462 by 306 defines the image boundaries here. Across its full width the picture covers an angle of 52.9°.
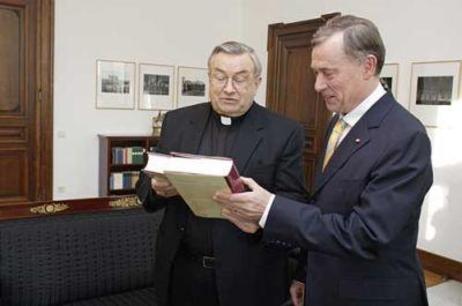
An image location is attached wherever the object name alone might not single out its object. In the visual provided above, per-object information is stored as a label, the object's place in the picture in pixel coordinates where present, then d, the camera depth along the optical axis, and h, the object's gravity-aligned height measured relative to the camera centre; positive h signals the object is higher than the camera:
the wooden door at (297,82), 5.99 +0.55
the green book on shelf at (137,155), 6.03 -0.53
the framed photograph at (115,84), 6.16 +0.39
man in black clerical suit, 1.70 -0.33
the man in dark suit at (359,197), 1.20 -0.20
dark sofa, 2.24 -0.74
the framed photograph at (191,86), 6.79 +0.46
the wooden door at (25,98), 5.54 +0.13
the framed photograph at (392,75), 4.98 +0.54
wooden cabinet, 5.91 -0.61
